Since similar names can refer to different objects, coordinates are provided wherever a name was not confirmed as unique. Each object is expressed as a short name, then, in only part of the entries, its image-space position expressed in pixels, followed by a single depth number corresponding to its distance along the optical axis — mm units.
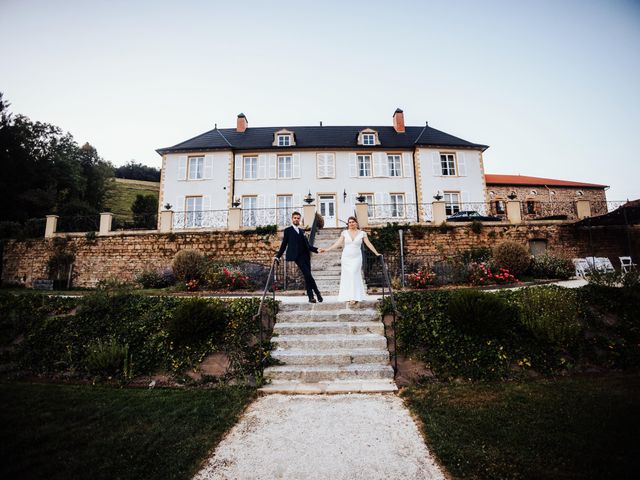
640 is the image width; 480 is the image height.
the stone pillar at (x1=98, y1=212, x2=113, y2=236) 15171
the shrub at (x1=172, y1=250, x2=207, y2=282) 10555
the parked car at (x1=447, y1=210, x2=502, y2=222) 15803
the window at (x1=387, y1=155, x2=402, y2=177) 22531
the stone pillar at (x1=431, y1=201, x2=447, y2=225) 14578
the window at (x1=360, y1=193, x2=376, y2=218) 20927
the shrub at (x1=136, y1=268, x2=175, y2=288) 11242
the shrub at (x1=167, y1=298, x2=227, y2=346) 4879
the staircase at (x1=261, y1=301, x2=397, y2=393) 4238
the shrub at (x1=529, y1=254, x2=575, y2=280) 10867
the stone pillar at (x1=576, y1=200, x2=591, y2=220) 14906
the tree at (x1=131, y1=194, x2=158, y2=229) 31250
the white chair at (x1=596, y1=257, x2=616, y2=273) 11500
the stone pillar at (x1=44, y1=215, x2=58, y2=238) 15695
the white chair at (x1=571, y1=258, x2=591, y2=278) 11133
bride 6045
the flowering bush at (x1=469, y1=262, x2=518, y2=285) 9500
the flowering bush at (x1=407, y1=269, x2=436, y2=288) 9430
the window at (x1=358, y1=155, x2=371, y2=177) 22467
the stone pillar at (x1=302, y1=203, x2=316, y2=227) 14992
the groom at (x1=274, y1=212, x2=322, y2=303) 6570
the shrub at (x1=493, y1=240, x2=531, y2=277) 10422
